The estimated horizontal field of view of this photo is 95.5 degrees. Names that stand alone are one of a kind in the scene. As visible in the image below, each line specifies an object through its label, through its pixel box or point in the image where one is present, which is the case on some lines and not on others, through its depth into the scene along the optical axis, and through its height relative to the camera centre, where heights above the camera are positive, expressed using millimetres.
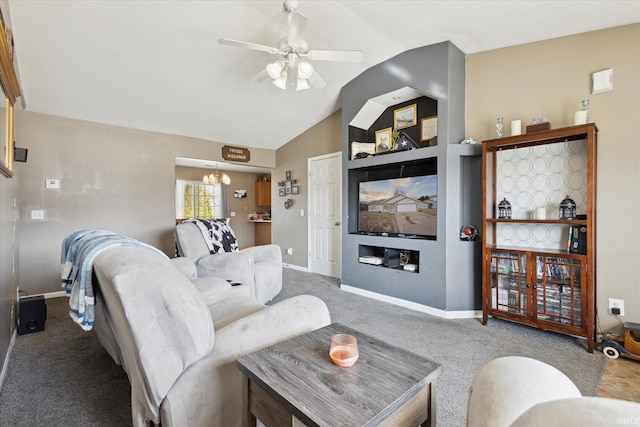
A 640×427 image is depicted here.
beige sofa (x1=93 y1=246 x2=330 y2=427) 1038 -535
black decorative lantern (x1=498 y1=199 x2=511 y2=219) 2863 -12
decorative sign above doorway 5152 +997
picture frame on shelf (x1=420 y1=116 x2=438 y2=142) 3410 +960
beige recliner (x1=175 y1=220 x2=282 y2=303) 2957 -561
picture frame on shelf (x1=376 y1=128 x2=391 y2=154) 3885 +922
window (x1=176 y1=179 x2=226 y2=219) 7242 +219
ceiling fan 2387 +1347
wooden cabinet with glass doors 2334 -249
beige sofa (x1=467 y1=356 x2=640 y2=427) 403 -482
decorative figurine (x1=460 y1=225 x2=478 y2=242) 3050 -274
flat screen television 3299 +15
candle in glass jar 1000 -503
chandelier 6121 +624
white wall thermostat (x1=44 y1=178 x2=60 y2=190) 3688 +316
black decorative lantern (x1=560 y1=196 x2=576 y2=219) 2502 -11
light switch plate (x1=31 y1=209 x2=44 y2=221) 3618 -67
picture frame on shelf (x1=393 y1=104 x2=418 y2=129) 3653 +1183
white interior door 4762 -86
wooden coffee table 803 -551
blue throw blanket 1313 -304
